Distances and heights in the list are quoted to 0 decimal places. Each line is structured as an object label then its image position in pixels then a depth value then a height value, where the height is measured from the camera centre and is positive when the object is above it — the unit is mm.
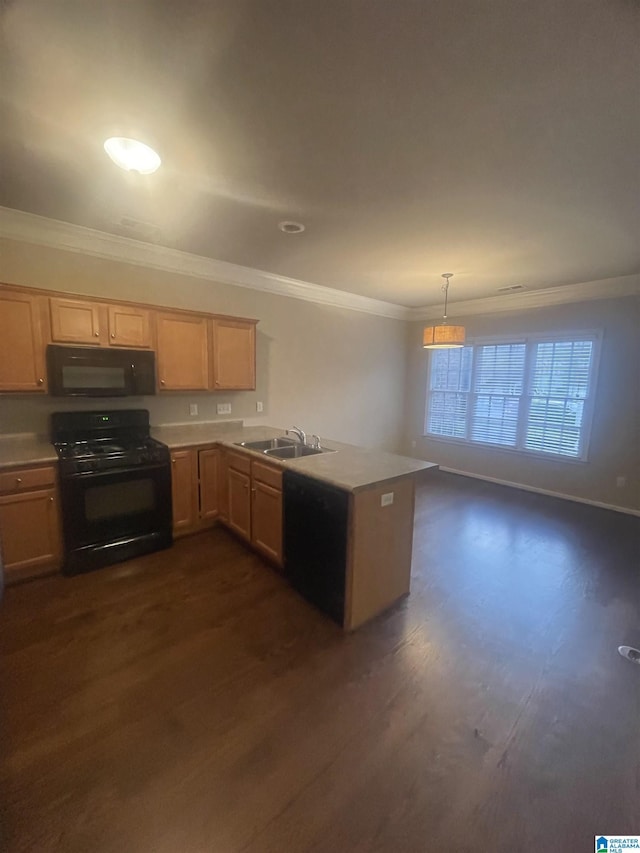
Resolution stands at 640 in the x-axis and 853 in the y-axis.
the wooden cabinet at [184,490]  3211 -1033
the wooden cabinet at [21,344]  2576 +209
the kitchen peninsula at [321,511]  2199 -929
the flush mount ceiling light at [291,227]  2765 +1195
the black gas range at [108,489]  2664 -899
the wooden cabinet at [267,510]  2721 -1045
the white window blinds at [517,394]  4531 -136
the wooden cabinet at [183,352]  3289 +225
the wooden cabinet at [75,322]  2742 +407
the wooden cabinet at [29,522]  2469 -1066
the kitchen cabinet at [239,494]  3096 -1045
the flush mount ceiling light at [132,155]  1822 +1156
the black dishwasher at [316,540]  2225 -1070
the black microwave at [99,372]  2754 +21
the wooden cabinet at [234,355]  3613 +238
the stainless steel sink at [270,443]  3338 -622
